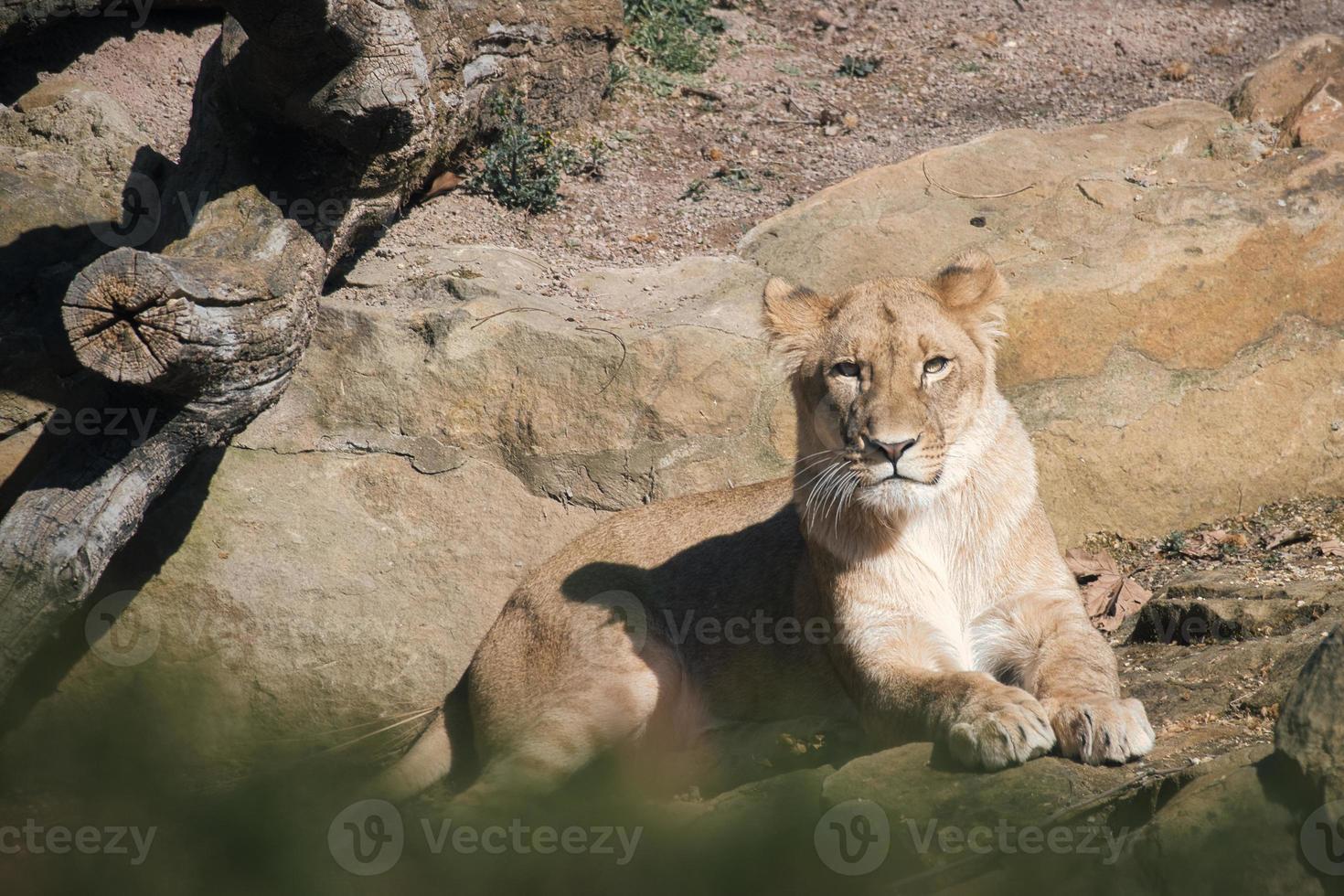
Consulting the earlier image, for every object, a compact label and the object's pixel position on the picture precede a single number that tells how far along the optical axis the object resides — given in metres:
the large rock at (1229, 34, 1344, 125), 17.16
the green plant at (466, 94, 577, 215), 18.16
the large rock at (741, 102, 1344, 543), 14.28
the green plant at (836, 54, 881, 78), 21.31
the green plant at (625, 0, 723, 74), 21.31
